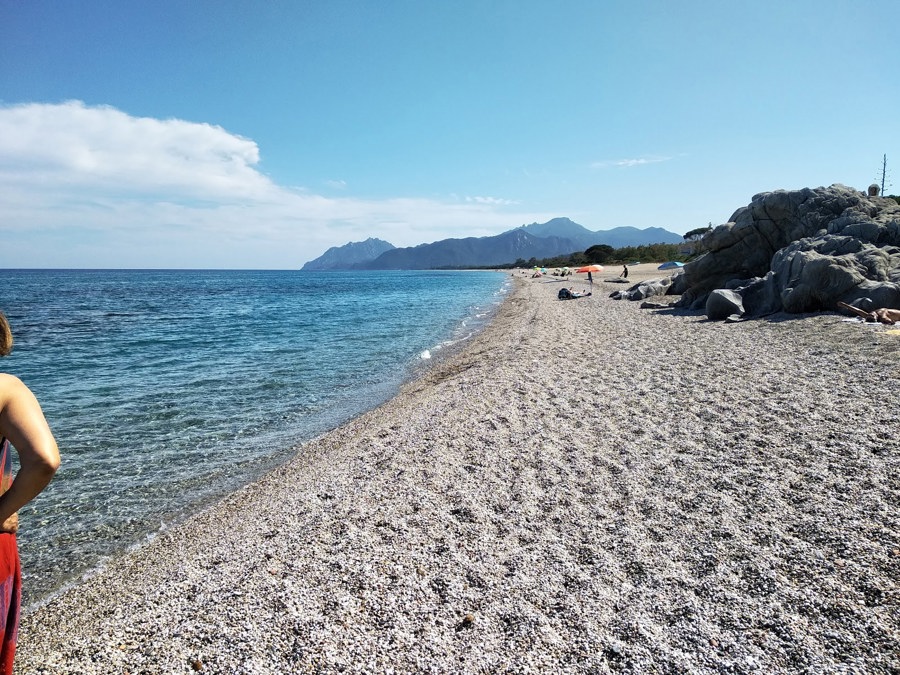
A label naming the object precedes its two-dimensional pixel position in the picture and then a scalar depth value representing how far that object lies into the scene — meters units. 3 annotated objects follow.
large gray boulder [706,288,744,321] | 17.41
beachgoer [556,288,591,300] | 32.75
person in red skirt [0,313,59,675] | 1.86
